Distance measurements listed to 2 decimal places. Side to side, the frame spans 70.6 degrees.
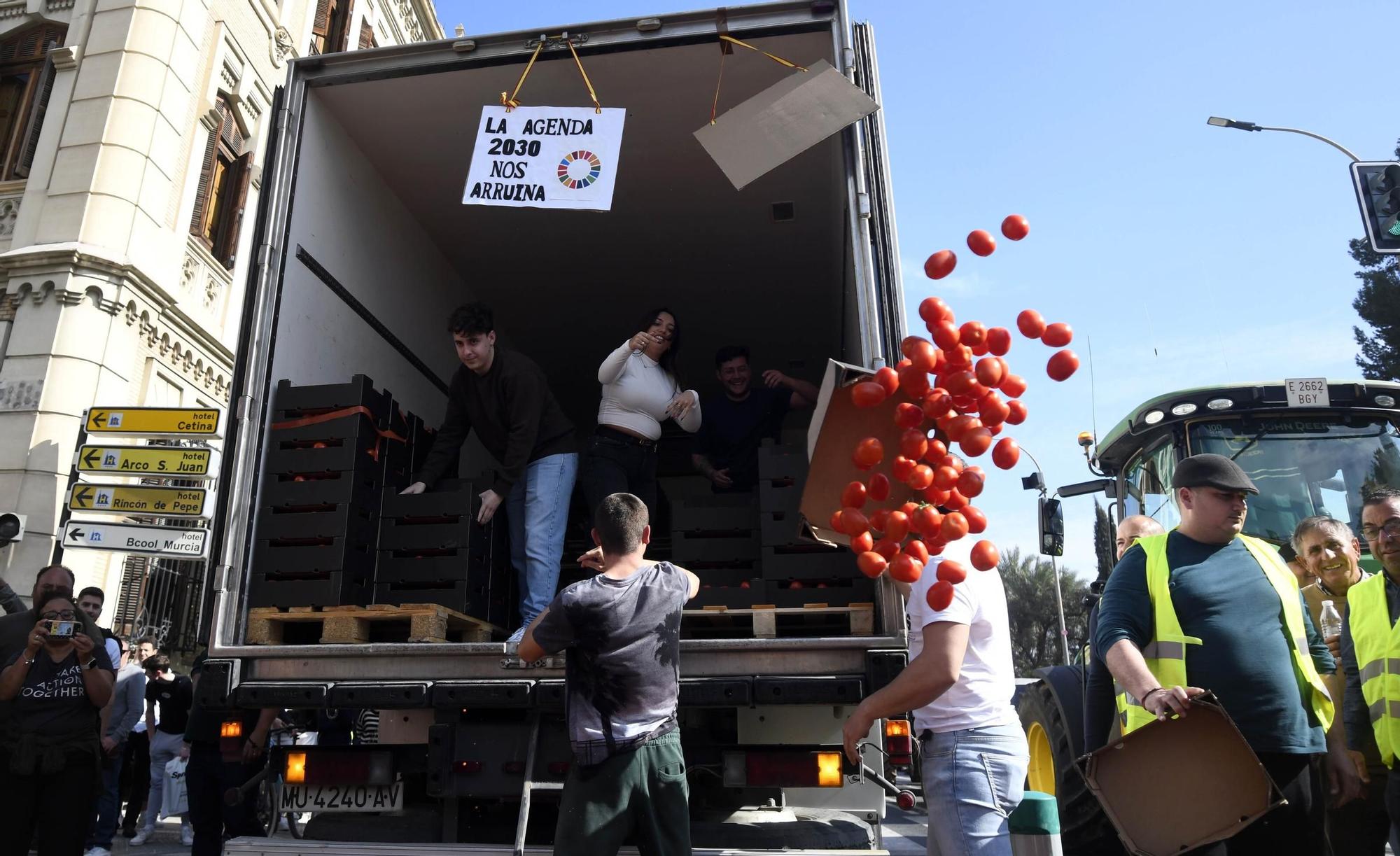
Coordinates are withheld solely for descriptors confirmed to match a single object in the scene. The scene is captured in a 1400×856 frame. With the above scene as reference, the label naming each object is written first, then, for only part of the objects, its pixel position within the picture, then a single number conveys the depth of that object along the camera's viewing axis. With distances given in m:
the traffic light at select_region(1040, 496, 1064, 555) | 6.23
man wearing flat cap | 3.08
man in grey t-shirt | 2.94
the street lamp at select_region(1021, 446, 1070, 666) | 6.59
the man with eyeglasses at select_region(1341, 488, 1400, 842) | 3.71
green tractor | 5.74
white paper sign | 4.64
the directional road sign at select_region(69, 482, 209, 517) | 9.32
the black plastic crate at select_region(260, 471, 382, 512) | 4.42
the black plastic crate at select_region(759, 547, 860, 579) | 4.13
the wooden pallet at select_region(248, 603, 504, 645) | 4.08
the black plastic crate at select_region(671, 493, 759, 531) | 4.48
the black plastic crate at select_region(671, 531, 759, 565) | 4.45
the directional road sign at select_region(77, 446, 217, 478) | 9.47
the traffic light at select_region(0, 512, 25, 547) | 10.23
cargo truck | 3.69
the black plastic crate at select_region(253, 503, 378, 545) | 4.34
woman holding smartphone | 4.65
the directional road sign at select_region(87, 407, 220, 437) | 9.47
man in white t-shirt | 2.86
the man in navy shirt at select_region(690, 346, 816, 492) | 5.54
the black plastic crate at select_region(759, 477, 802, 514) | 4.25
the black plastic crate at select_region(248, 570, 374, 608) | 4.23
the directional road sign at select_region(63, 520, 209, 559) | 9.02
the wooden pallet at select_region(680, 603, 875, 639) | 3.87
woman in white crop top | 4.92
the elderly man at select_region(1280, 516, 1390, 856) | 4.12
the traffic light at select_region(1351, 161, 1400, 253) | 9.27
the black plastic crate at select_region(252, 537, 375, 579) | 4.28
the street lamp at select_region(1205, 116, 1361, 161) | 11.76
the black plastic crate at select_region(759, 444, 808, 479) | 4.29
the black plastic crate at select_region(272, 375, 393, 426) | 4.62
